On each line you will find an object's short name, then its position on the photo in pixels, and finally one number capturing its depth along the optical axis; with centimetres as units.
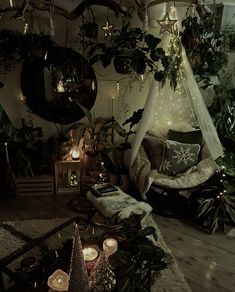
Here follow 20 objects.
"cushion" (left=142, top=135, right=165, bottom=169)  358
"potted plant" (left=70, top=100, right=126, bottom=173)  375
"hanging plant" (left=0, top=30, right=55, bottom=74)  334
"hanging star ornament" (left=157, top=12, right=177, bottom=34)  280
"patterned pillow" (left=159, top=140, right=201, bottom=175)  343
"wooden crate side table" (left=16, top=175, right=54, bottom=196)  371
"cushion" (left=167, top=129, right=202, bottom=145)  357
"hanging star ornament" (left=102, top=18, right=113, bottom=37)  322
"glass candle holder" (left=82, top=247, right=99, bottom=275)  194
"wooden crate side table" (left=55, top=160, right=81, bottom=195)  376
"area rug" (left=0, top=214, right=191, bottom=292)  234
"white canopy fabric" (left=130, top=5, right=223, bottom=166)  330
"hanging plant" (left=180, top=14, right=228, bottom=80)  311
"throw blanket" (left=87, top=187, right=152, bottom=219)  267
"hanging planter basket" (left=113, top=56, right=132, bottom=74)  329
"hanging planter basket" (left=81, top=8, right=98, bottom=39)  333
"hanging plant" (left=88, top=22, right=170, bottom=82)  315
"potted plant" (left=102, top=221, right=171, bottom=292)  181
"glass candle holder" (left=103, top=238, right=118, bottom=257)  206
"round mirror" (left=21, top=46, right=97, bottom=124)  350
